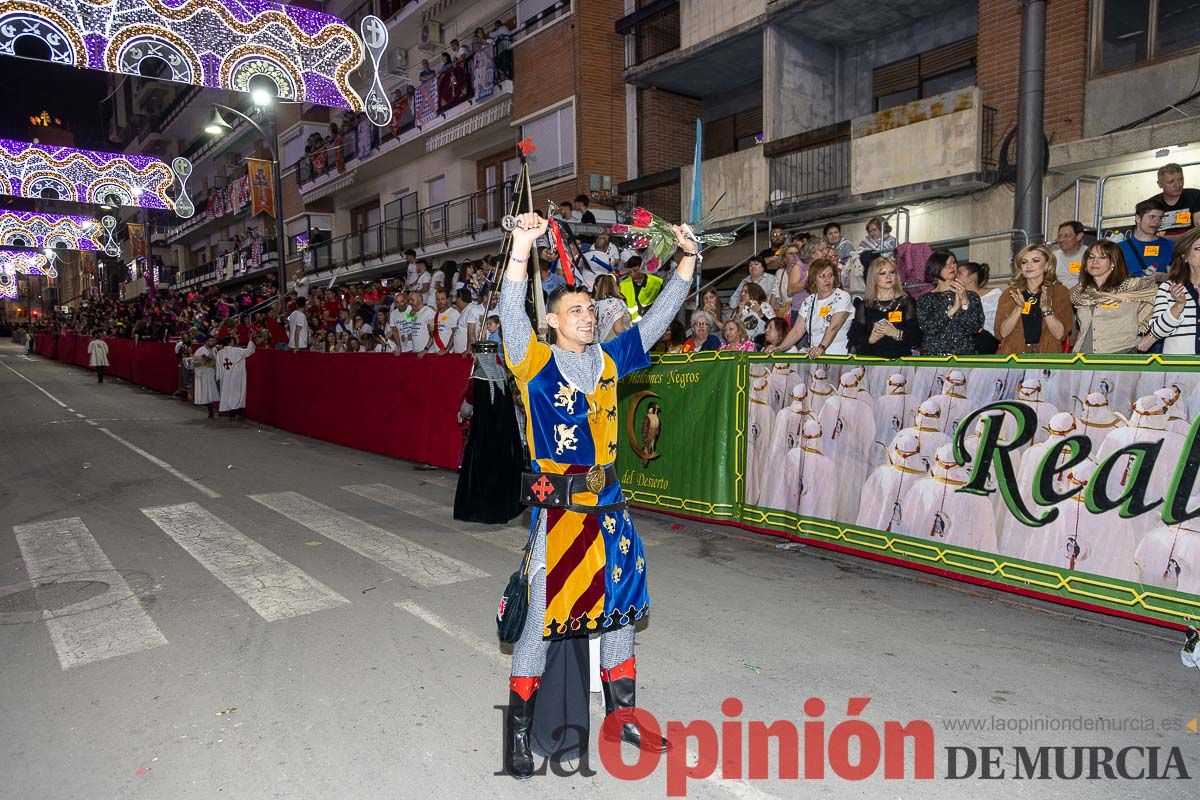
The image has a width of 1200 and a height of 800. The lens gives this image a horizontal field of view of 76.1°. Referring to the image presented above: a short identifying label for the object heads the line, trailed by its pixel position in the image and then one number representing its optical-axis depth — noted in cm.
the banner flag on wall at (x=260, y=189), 2762
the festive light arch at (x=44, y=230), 3725
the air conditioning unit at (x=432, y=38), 2522
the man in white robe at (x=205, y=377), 1833
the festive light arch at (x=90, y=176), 2644
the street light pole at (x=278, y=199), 1770
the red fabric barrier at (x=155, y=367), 2402
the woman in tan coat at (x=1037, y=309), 589
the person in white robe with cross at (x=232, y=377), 1761
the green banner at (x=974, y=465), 458
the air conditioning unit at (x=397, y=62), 2709
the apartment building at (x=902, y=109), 1038
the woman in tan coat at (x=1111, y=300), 573
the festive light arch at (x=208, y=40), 1286
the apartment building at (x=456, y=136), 1869
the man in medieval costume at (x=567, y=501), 312
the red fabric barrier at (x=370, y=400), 1112
